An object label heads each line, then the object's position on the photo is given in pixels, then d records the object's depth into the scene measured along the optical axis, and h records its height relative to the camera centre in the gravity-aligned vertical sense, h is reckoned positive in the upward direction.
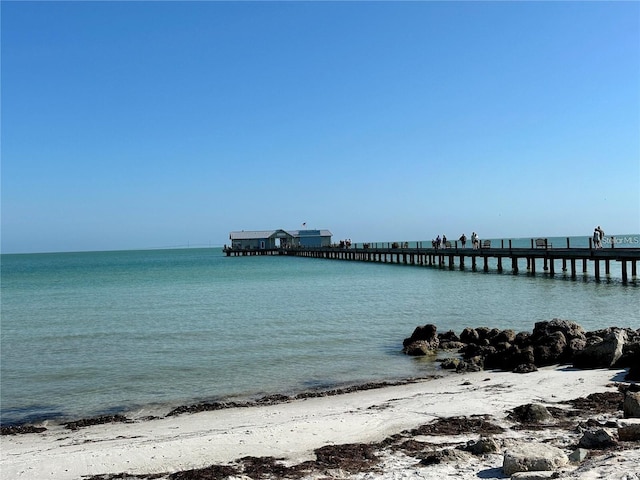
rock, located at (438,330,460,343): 16.02 -2.46
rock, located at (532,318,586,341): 13.79 -2.04
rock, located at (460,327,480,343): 15.53 -2.37
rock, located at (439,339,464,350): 15.22 -2.52
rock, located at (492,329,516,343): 14.72 -2.29
